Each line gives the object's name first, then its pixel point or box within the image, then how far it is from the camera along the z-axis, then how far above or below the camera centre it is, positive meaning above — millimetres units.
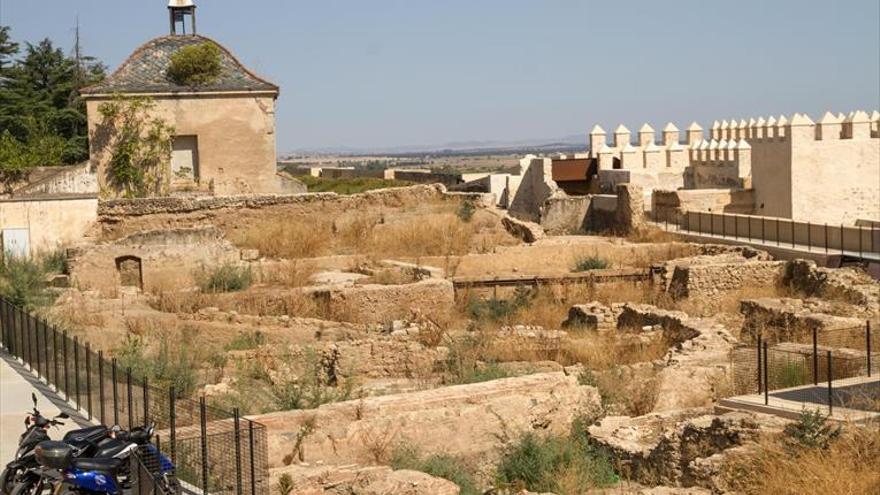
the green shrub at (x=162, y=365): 15727 -2916
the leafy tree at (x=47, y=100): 43469 +1915
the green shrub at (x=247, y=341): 19672 -3169
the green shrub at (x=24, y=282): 21469 -2466
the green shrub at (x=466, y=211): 32344 -1839
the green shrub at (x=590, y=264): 28156 -2859
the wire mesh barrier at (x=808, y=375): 14570 -3091
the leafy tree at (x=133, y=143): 32906 +90
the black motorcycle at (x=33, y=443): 10922 -2642
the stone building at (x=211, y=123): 33188 +598
